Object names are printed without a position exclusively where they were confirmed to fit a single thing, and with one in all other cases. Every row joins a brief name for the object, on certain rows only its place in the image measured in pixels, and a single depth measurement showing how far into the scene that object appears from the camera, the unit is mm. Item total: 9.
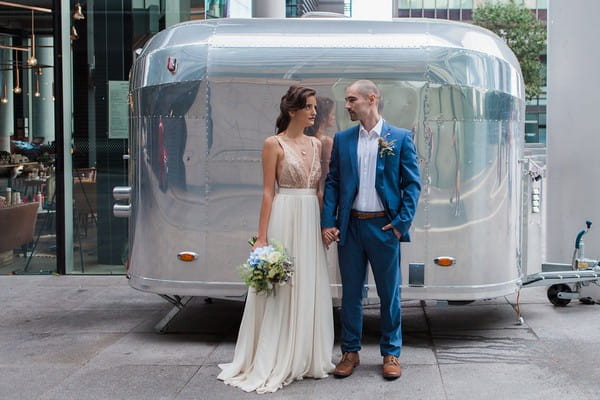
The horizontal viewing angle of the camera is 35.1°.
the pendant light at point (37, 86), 11414
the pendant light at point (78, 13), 11250
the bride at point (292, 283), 6289
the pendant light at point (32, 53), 11398
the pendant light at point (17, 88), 11492
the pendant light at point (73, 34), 11297
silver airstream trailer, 7098
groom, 6203
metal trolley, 8477
